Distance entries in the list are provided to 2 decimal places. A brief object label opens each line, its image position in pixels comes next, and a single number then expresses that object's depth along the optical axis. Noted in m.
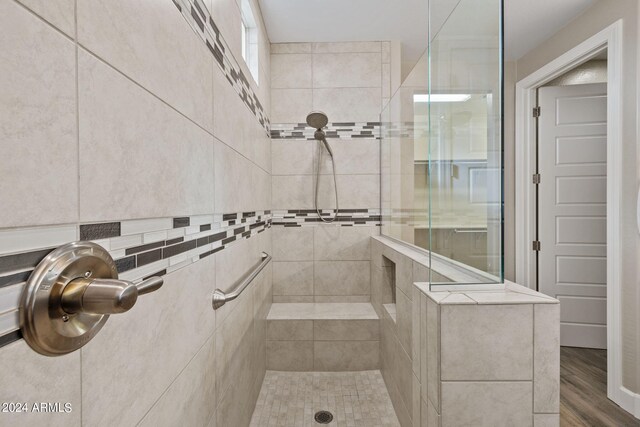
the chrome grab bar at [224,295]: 1.07
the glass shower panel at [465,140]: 1.02
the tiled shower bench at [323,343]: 2.23
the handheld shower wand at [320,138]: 2.31
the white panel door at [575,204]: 2.55
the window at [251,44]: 2.00
